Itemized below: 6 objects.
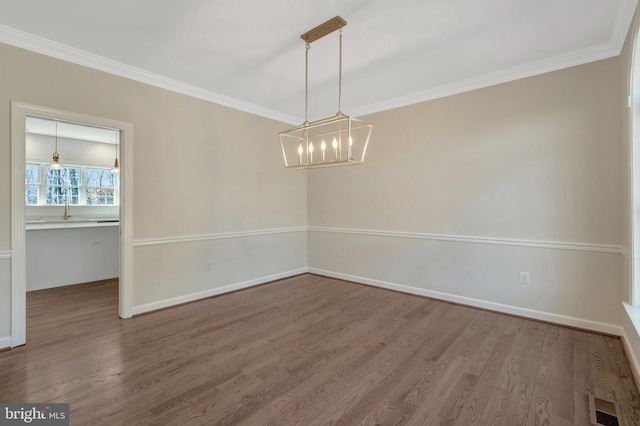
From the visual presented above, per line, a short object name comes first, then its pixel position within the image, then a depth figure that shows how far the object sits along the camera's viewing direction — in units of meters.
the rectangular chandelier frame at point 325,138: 2.49
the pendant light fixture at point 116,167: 5.71
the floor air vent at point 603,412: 1.72
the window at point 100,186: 6.23
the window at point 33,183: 5.56
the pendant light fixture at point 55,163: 5.11
